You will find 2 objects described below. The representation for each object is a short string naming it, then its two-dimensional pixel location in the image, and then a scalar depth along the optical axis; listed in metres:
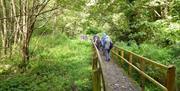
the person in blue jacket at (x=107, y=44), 7.47
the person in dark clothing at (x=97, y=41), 11.47
